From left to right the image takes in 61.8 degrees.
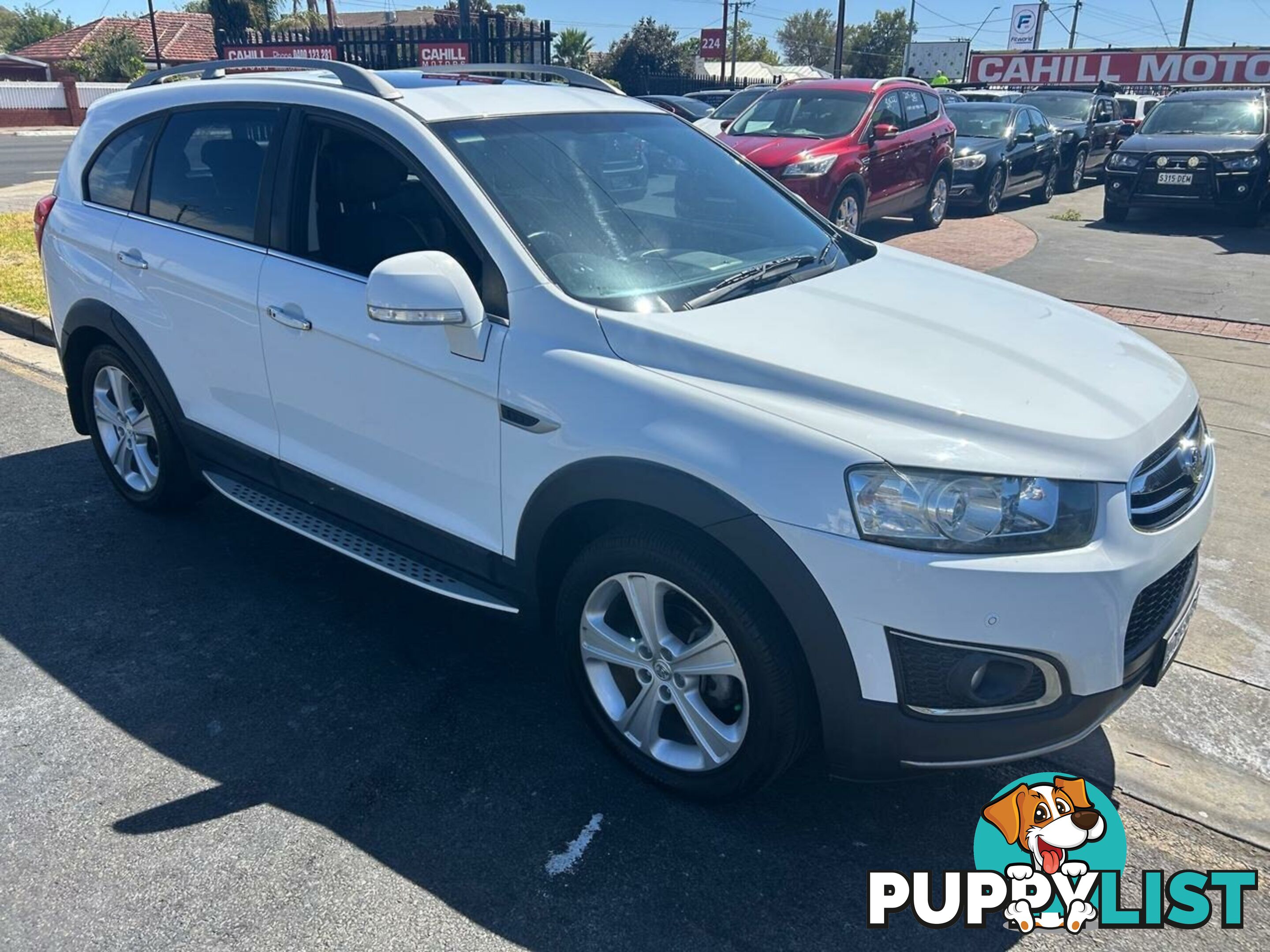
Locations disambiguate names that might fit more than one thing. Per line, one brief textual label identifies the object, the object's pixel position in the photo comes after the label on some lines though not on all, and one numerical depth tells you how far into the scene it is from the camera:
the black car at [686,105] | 15.94
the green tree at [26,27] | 90.38
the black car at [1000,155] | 14.65
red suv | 10.69
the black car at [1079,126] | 18.36
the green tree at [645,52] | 57.44
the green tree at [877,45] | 86.00
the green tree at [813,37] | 102.19
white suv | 2.44
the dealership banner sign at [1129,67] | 37.75
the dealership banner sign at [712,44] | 56.25
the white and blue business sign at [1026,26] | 69.00
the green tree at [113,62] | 53.44
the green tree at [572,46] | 54.97
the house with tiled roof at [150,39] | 59.97
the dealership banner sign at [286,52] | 20.06
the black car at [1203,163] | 13.31
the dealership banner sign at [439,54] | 18.31
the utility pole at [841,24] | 45.55
